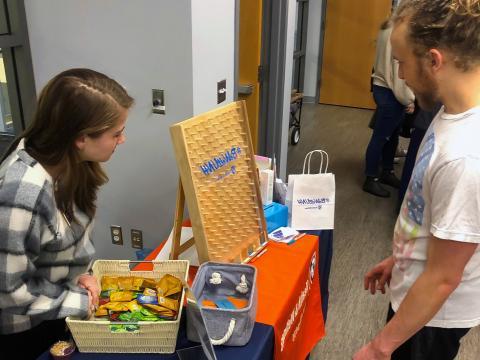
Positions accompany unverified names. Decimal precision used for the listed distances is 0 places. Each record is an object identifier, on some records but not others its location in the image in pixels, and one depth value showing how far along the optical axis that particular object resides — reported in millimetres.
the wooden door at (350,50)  6188
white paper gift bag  1804
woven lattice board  1360
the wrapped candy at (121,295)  1199
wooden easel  1431
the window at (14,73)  2158
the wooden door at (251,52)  3014
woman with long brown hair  1039
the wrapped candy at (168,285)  1244
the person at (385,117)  3393
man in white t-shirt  892
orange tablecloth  1356
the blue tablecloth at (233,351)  1141
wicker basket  1102
